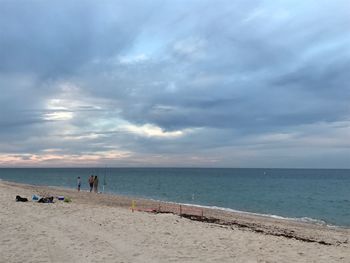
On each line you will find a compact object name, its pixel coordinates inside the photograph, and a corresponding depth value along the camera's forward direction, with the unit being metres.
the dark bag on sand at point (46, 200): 19.62
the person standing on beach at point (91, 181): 37.31
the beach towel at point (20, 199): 19.62
